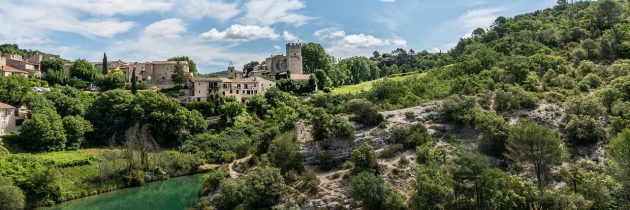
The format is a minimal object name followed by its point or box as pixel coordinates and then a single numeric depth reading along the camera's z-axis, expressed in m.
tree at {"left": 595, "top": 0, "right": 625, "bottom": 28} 73.31
